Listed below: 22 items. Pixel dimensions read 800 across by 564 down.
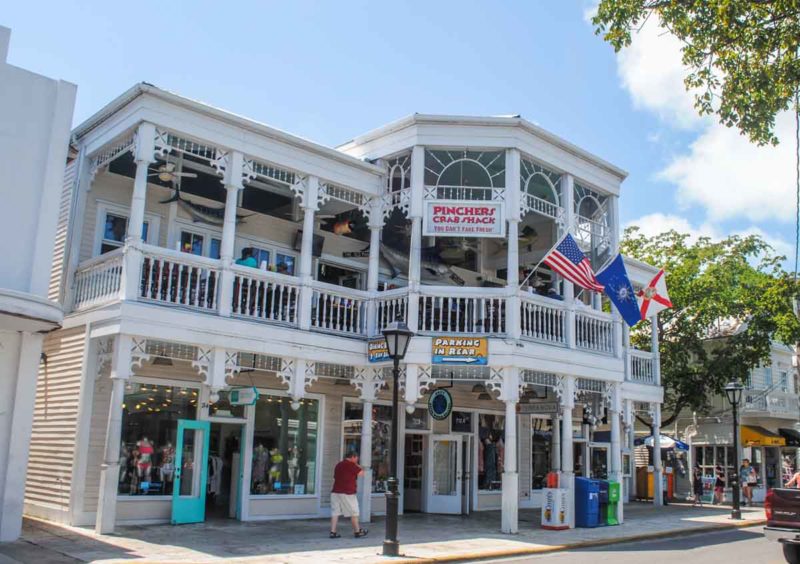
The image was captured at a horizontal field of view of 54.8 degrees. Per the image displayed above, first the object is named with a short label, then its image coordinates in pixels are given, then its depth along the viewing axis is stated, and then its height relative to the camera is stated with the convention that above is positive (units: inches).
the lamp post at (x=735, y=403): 850.9 +54.5
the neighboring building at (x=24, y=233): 484.1 +125.9
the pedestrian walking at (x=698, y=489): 1028.5 -49.8
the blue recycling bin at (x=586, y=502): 693.3 -48.5
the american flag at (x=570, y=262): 655.1 +154.8
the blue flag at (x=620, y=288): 711.7 +145.7
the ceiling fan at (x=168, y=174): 610.9 +201.9
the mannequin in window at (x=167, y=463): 604.4 -23.0
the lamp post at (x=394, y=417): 487.8 +15.5
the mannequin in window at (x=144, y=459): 592.7 -20.1
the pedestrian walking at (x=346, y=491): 565.6 -37.7
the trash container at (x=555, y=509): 668.1 -53.6
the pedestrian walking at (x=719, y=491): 1059.9 -53.0
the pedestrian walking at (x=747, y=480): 1084.3 -38.0
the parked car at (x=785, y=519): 492.7 -41.8
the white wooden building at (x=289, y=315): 571.8 +100.8
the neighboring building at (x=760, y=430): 1311.5 +37.4
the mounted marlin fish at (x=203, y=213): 671.8 +192.7
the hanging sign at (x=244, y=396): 594.9 +30.4
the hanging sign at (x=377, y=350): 646.5 +74.8
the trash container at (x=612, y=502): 719.2 -49.7
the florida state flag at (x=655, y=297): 839.1 +162.9
